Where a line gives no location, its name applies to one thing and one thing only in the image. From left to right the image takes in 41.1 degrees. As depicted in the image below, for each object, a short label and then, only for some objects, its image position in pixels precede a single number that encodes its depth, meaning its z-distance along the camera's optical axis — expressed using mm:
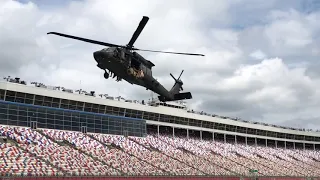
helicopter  38594
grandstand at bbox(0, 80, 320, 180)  51844
